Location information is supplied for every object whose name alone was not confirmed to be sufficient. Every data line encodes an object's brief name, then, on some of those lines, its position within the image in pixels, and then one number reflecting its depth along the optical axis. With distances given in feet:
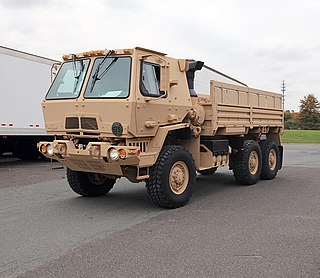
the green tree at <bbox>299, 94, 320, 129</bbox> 252.21
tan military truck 23.56
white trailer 46.12
